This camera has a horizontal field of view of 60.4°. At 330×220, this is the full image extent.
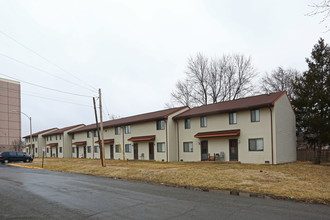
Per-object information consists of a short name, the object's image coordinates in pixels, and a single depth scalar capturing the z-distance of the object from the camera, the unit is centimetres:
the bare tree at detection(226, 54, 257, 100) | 4733
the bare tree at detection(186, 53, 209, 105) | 4966
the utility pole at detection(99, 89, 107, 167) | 2458
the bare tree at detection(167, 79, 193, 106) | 5116
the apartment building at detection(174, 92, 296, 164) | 2477
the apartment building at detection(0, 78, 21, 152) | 8300
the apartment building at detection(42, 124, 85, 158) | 5389
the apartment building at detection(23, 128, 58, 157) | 6381
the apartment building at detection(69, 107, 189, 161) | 3256
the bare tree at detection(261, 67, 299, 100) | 4352
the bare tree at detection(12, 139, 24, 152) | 7731
